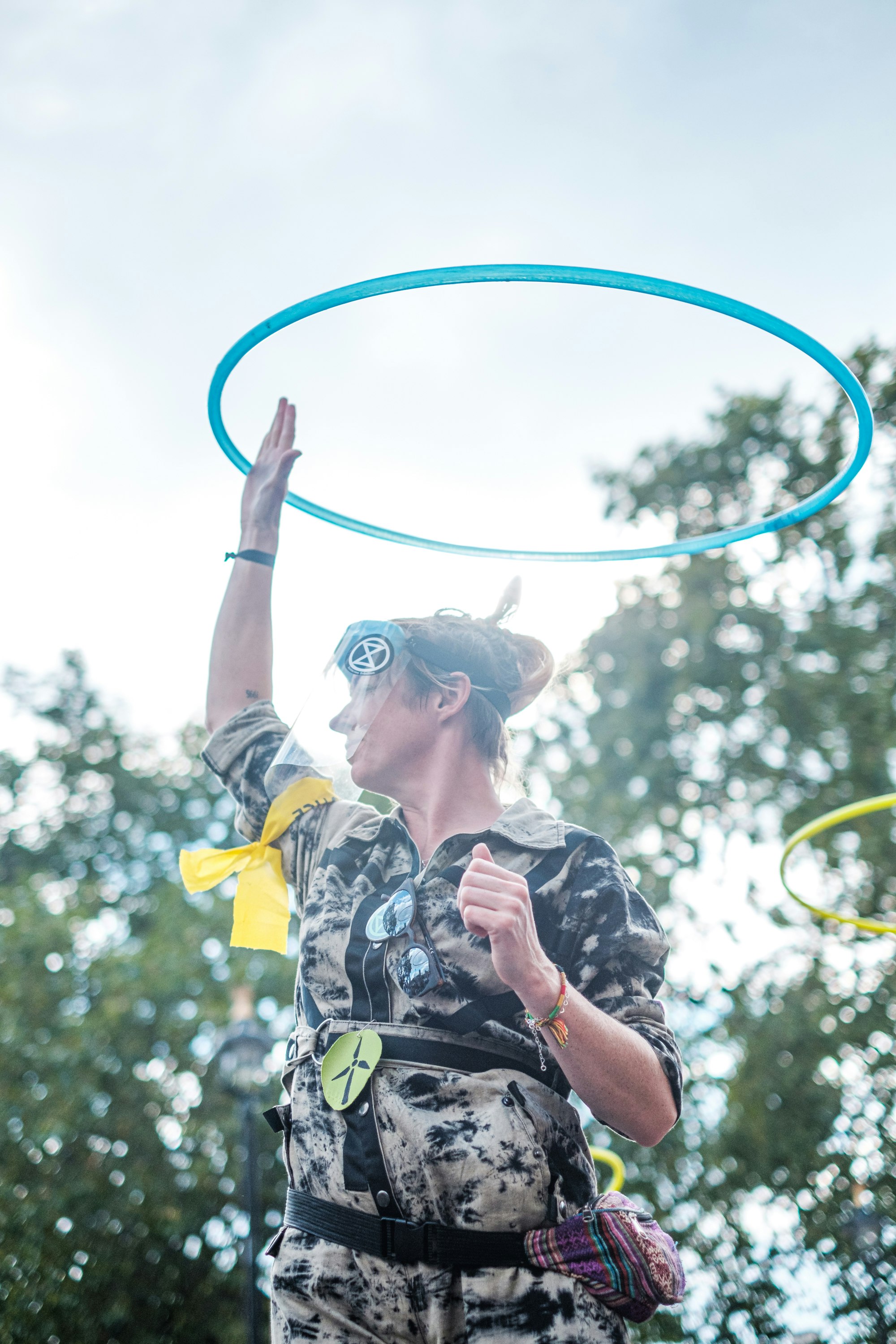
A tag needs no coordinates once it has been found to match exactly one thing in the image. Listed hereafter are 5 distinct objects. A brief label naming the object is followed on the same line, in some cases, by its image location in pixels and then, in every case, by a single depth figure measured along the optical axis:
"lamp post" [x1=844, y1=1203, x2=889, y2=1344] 6.18
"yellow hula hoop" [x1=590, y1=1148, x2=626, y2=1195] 3.51
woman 1.58
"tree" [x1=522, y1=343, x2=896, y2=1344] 9.69
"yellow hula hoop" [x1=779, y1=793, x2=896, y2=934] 3.57
